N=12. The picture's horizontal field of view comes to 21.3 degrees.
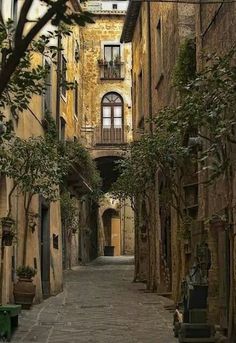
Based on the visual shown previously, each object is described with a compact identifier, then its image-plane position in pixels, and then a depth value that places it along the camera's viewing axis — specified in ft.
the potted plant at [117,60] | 129.49
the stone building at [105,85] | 126.72
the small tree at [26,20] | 12.75
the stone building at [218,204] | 33.19
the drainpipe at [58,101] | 69.86
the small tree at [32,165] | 42.47
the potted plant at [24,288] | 45.60
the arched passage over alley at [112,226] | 152.87
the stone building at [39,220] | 45.03
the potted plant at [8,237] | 40.27
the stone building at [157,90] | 51.88
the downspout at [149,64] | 69.26
